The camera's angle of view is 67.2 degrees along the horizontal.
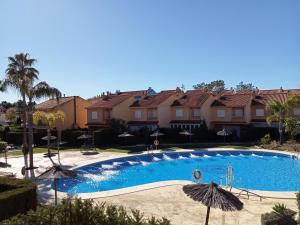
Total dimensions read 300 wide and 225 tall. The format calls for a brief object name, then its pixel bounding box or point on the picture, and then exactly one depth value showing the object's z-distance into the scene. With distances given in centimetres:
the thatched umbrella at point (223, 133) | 3053
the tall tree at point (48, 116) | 2474
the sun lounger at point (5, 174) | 1655
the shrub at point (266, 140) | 2996
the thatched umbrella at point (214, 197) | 787
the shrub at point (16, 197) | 1001
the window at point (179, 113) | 3638
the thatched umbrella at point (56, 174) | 1095
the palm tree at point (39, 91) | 2158
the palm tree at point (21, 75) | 2145
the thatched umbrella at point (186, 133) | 3085
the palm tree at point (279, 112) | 2949
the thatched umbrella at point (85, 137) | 2905
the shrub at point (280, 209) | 916
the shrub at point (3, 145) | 2296
